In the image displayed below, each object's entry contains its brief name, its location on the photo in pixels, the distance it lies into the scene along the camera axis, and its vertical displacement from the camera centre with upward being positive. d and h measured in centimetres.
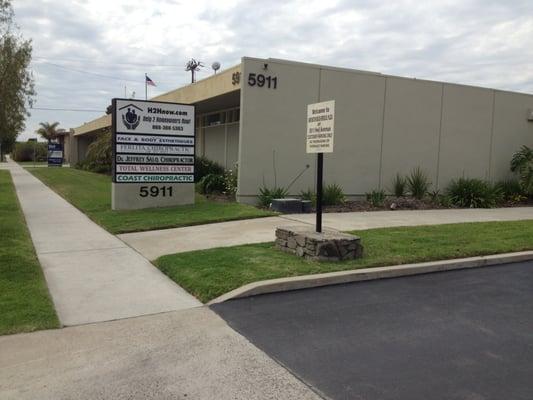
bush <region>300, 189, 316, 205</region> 1423 -88
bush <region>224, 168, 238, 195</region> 1573 -66
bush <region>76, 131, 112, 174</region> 2918 +1
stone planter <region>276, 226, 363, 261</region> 725 -115
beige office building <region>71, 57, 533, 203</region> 1412 +129
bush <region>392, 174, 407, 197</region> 1616 -57
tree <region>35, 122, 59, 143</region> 9762 +444
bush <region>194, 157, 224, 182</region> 1894 -33
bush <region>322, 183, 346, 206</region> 1416 -86
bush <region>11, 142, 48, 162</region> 7994 +12
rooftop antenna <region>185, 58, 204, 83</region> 5219 +927
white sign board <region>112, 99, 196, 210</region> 1341 +11
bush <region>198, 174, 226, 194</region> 1655 -77
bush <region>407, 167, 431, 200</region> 1620 -49
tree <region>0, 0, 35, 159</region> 2600 +398
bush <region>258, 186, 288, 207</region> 1393 -88
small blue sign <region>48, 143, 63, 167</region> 4850 -10
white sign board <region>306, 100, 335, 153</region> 768 +55
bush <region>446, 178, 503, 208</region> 1559 -76
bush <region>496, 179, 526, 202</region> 1734 -67
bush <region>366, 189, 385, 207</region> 1475 -91
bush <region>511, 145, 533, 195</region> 1727 +19
